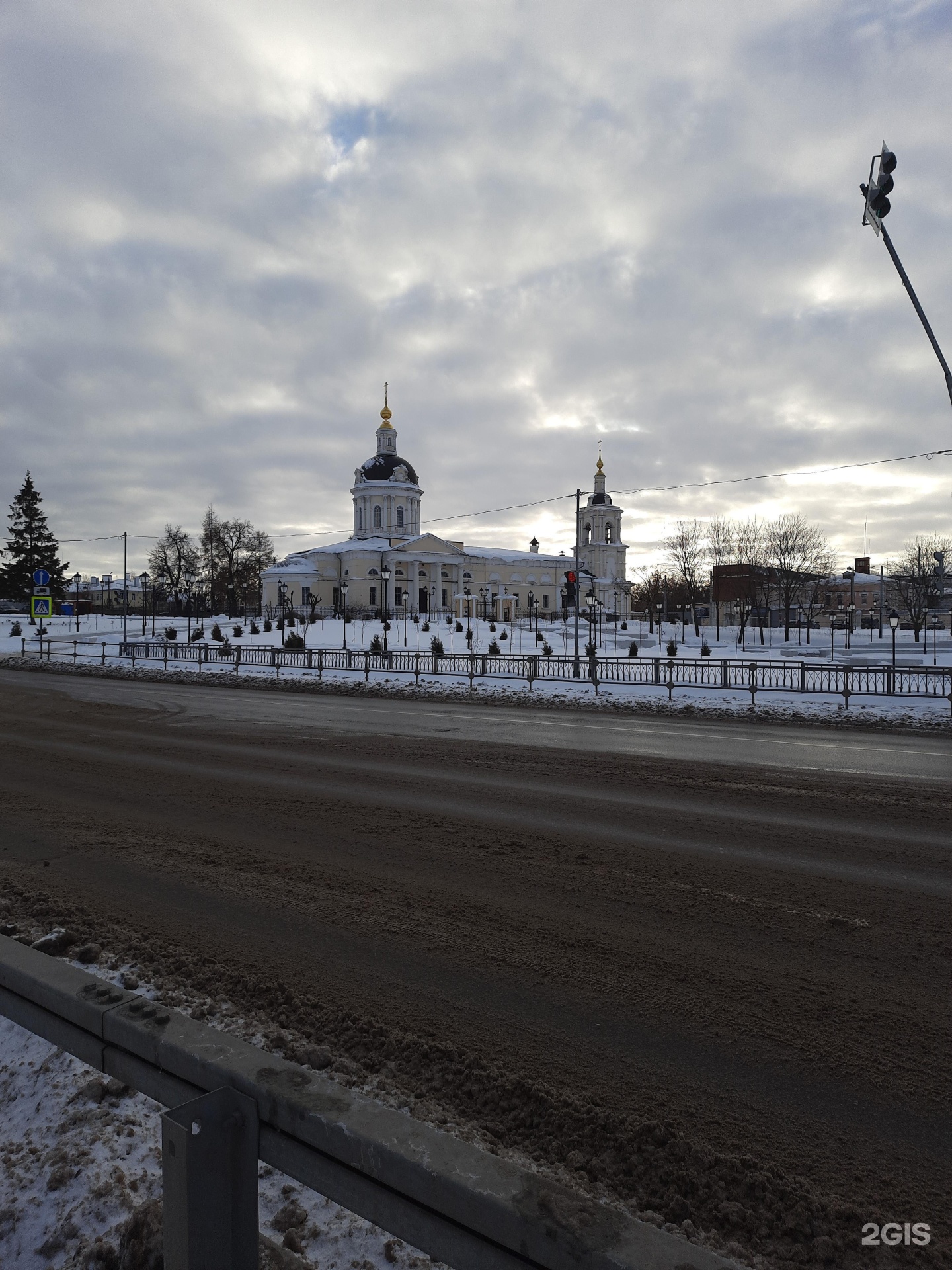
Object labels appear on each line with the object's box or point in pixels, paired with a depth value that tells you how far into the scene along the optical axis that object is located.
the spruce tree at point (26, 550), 79.94
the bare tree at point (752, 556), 73.62
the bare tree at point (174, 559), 98.12
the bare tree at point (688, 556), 77.75
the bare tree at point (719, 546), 76.62
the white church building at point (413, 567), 84.81
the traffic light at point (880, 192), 10.80
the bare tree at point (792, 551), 70.38
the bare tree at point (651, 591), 117.81
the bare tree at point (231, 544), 99.19
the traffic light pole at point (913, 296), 11.74
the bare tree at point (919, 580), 72.44
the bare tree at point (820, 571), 71.69
